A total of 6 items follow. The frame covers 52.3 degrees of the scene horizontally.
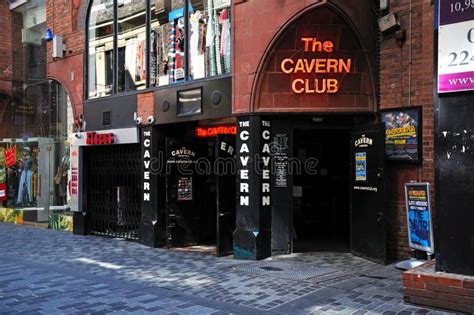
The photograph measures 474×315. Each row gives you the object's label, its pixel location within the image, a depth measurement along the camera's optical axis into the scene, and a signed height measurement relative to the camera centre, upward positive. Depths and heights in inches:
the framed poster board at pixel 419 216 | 294.4 -34.7
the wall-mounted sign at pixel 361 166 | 338.0 -3.1
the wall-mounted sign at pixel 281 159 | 358.0 +2.4
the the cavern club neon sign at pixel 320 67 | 345.7 +68.0
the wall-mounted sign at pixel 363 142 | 332.9 +13.8
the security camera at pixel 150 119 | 430.3 +39.1
